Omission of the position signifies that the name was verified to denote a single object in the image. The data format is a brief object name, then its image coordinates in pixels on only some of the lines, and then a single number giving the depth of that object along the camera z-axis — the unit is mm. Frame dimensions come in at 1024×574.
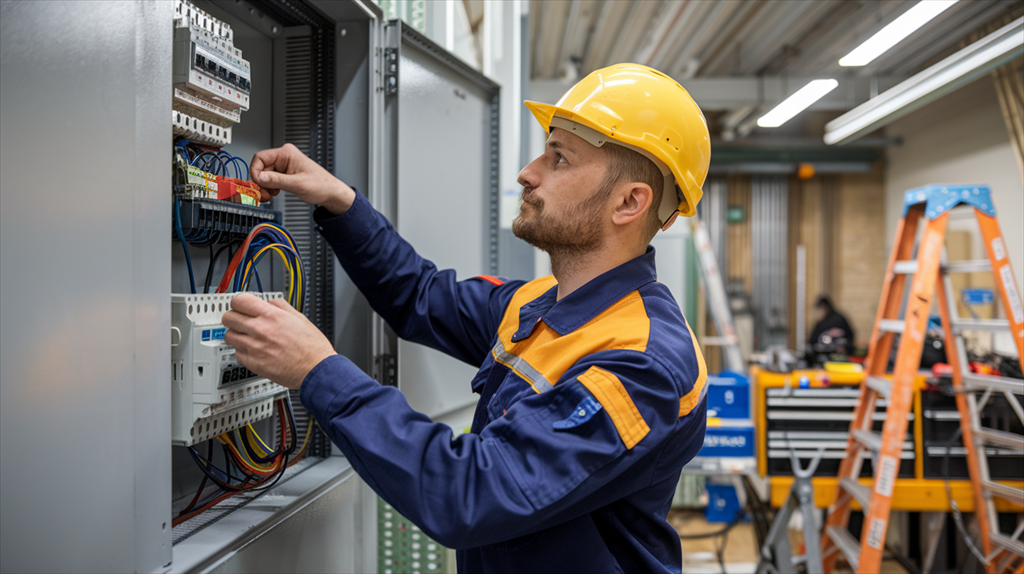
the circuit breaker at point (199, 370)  941
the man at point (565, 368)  792
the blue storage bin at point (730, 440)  3064
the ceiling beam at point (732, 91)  5039
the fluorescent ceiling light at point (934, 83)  2422
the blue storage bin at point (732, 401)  3174
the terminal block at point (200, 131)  1007
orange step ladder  2537
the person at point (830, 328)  5531
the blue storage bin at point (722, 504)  4047
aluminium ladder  4234
